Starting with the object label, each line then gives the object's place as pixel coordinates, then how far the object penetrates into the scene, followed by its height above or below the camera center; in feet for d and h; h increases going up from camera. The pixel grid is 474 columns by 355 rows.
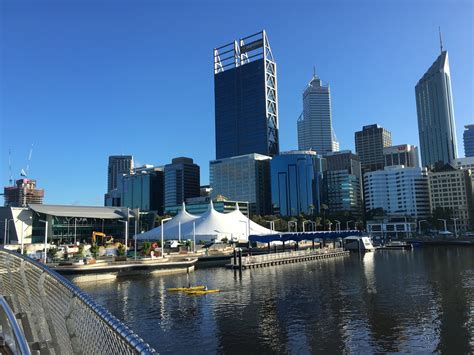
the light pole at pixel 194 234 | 280.72 +0.99
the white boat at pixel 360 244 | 370.24 -12.36
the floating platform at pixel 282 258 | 230.50 -15.10
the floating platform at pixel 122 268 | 176.86 -13.25
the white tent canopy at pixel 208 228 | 301.02 +5.22
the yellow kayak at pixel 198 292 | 141.38 -18.18
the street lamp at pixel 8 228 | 389.76 +12.30
